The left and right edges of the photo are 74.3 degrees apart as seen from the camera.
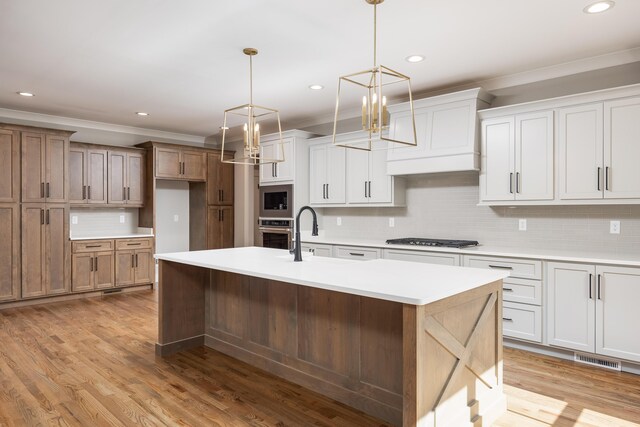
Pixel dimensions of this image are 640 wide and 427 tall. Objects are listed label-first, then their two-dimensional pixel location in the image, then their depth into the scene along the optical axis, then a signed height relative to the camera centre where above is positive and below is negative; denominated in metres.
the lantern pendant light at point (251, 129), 3.18 +0.78
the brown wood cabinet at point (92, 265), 5.83 -0.80
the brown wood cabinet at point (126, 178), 6.34 +0.48
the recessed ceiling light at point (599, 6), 2.77 +1.35
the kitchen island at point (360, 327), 2.00 -0.76
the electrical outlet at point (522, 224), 4.18 -0.16
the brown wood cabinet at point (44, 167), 5.38 +0.55
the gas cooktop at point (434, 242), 4.24 -0.36
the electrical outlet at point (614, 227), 3.64 -0.17
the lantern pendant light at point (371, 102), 2.32 +0.89
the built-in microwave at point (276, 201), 5.92 +0.11
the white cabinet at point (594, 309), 3.18 -0.80
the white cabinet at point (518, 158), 3.78 +0.47
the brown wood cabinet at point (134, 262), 6.23 -0.80
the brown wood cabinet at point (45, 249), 5.41 -0.53
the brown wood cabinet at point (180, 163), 6.66 +0.74
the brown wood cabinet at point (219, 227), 7.20 -0.31
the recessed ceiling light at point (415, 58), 3.73 +1.34
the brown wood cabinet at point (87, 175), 5.97 +0.49
